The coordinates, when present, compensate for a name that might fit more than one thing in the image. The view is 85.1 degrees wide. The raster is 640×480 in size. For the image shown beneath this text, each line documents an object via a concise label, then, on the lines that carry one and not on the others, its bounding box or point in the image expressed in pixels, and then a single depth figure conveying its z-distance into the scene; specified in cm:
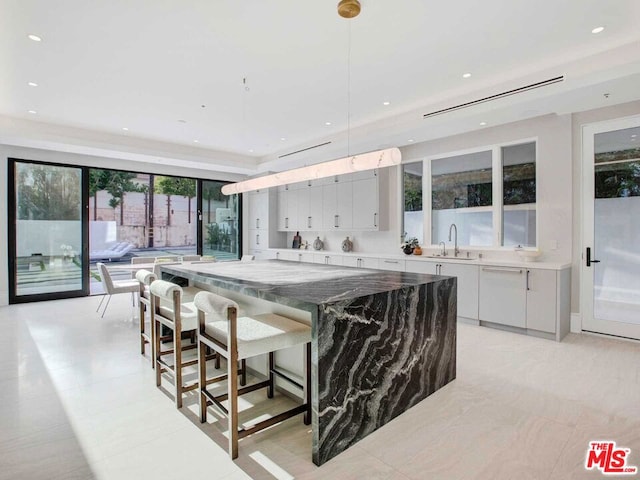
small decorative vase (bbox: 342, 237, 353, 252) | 665
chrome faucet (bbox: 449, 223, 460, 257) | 524
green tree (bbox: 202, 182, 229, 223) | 804
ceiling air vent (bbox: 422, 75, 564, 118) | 346
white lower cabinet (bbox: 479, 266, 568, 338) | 393
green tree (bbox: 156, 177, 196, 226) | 743
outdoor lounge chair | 663
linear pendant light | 282
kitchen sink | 503
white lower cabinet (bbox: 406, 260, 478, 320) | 455
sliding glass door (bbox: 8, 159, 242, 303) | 593
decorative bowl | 437
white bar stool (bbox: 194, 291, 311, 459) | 195
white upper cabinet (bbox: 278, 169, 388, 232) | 598
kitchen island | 187
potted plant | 551
